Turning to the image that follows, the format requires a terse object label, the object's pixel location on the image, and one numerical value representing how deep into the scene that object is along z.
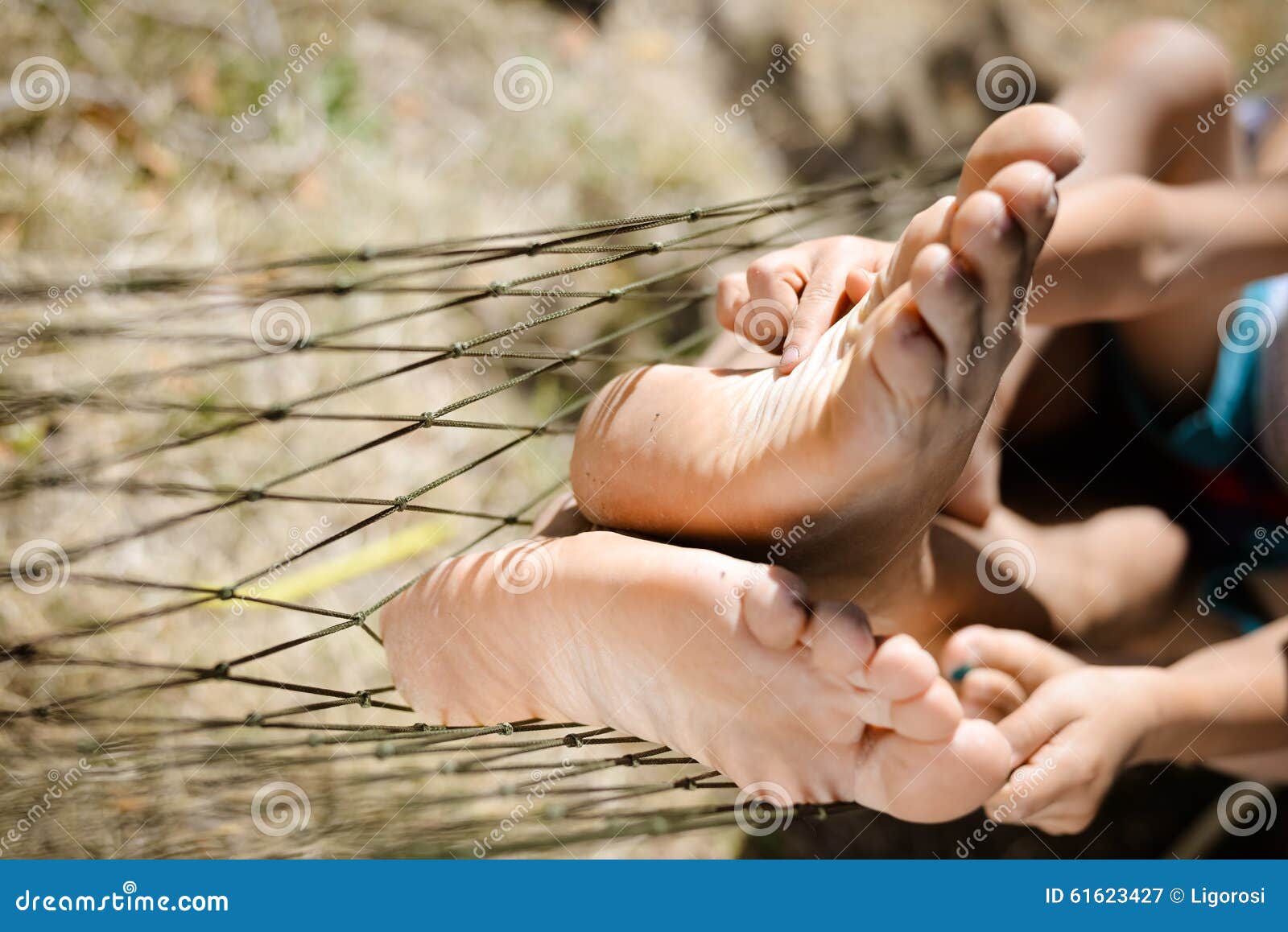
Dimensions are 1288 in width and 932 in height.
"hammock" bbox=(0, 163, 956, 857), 0.96
